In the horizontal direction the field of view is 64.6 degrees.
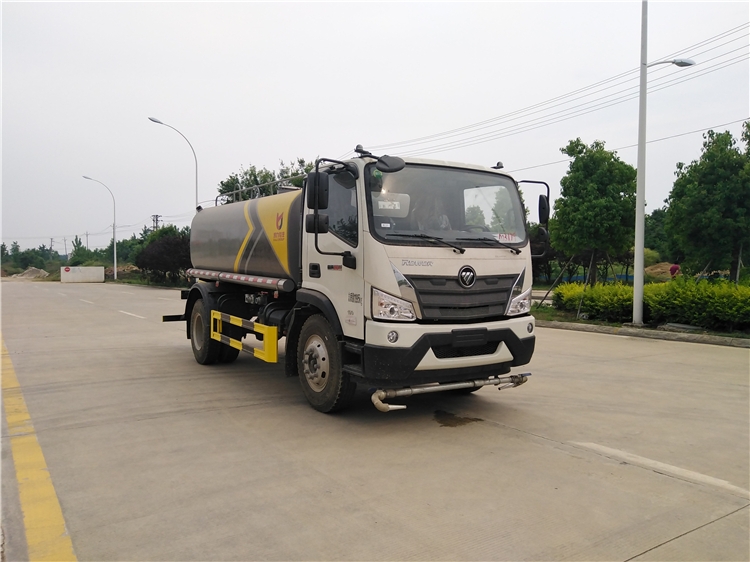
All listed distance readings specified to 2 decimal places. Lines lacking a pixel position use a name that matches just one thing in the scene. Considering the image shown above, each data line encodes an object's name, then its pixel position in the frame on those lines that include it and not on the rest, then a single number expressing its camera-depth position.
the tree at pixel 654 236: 42.38
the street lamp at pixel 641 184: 13.41
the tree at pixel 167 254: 41.69
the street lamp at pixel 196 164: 28.00
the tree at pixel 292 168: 34.91
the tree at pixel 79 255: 79.72
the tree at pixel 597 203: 15.56
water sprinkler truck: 5.31
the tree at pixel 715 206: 17.23
